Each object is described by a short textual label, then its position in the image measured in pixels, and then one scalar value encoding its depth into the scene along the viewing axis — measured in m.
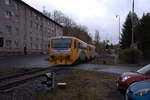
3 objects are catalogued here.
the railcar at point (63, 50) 12.27
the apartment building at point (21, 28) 22.55
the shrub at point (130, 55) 13.50
